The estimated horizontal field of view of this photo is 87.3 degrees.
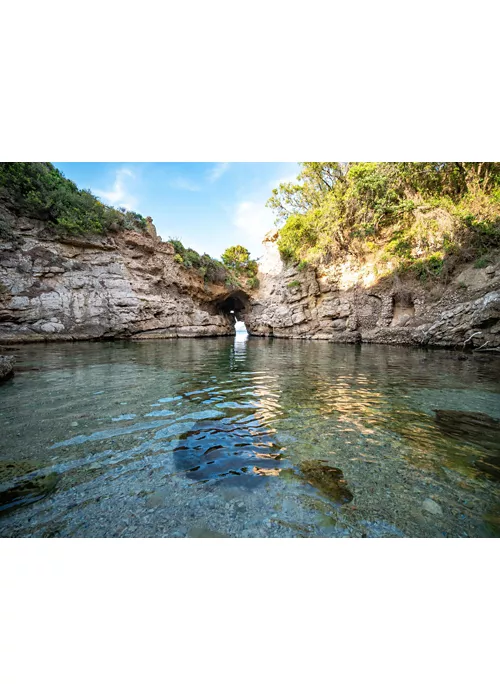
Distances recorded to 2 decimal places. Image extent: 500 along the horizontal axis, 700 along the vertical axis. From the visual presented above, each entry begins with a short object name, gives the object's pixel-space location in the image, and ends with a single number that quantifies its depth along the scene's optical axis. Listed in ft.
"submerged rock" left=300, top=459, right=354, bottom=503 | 6.64
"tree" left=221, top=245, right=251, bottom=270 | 88.58
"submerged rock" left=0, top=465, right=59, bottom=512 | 6.10
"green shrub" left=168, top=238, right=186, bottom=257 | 71.42
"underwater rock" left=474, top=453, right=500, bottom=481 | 7.68
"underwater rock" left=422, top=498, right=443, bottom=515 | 6.07
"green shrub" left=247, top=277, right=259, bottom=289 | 86.81
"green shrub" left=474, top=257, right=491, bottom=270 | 40.47
